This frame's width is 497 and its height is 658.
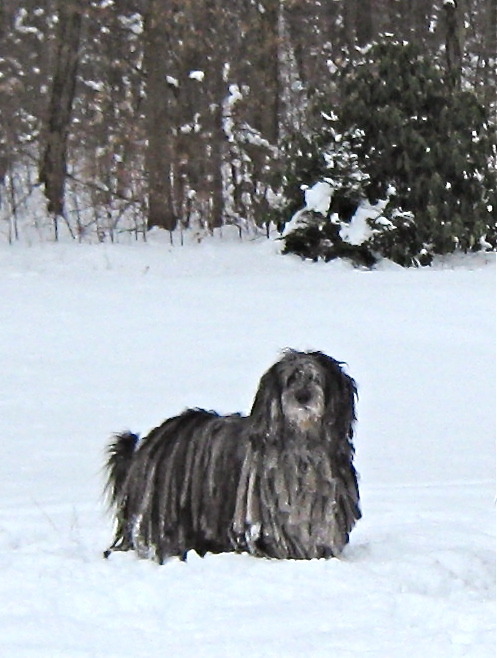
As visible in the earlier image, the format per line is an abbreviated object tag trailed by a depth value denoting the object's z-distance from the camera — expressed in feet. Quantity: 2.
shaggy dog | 30.39
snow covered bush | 104.36
